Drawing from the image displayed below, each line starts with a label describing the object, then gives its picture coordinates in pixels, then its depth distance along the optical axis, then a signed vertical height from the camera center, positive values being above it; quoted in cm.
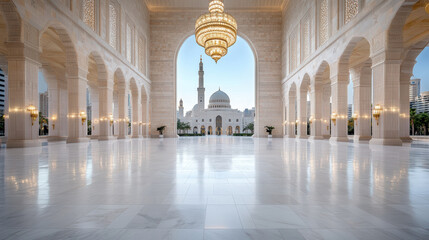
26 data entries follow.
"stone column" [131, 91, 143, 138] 2180 +72
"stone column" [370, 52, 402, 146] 1002 +97
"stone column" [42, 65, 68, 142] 1781 +150
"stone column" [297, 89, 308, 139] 1983 +67
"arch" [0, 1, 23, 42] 831 +378
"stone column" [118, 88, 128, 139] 1856 +69
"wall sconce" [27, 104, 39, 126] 928 +40
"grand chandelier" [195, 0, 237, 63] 1550 +629
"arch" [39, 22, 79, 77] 1108 +384
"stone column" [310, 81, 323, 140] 1686 +87
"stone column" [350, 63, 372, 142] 1458 +139
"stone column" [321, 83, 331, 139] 1925 +99
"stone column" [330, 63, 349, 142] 1380 +131
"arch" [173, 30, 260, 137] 2480 +748
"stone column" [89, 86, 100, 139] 2150 +64
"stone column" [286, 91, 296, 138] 2214 +46
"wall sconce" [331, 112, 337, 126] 1428 +16
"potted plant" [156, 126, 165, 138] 2451 -94
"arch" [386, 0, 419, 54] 899 +394
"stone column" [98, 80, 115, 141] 1519 +77
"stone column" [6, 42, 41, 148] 888 +113
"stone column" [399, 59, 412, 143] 1488 +144
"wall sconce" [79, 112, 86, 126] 1280 +38
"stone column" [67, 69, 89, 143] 1245 +87
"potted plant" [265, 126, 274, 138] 2425 -96
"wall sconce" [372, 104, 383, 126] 1040 +42
